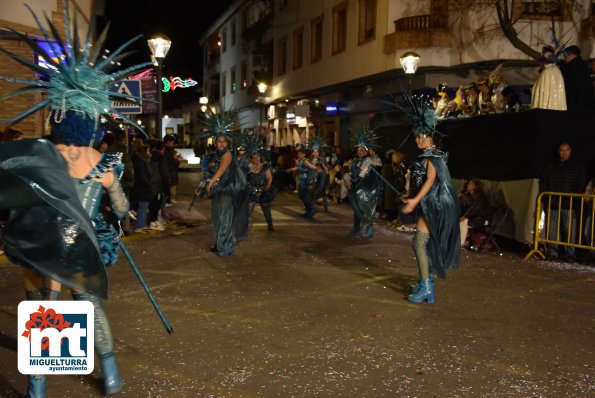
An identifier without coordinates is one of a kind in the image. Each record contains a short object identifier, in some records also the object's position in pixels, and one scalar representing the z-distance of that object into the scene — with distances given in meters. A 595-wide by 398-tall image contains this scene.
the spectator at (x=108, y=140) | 10.65
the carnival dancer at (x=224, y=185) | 9.38
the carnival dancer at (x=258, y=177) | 12.45
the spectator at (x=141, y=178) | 11.52
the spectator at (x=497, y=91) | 12.45
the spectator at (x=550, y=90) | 11.00
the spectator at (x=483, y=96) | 12.69
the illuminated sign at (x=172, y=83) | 19.73
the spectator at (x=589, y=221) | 9.34
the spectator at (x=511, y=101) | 11.97
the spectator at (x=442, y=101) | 13.96
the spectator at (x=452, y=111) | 13.51
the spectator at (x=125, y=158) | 10.95
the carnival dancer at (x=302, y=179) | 15.55
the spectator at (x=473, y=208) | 10.63
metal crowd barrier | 9.40
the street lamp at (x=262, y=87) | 35.62
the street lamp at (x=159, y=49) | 14.55
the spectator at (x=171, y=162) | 14.79
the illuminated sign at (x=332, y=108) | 27.56
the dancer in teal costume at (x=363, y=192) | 11.84
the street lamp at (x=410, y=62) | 17.73
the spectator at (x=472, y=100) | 13.03
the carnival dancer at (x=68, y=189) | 3.45
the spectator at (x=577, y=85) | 11.23
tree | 19.45
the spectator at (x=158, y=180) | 12.55
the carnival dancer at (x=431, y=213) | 6.75
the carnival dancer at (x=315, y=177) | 15.41
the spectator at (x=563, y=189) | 9.70
